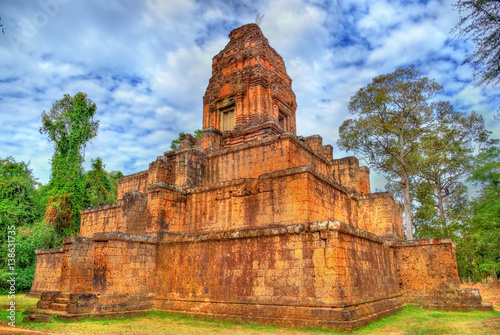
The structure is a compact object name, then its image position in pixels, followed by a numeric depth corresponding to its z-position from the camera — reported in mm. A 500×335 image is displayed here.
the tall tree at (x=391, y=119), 20938
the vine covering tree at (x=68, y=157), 20375
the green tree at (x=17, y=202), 19312
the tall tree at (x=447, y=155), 22000
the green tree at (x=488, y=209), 18806
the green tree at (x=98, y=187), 24150
